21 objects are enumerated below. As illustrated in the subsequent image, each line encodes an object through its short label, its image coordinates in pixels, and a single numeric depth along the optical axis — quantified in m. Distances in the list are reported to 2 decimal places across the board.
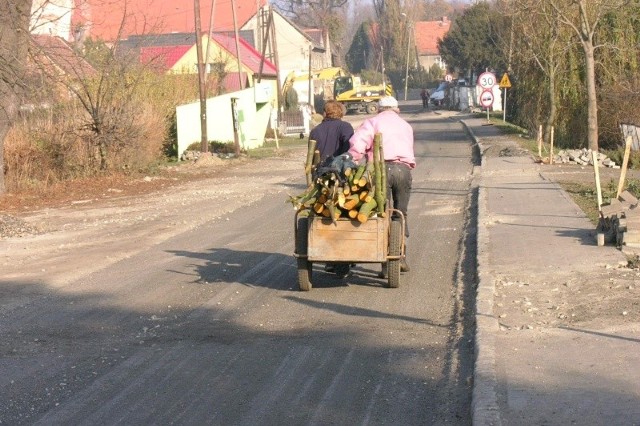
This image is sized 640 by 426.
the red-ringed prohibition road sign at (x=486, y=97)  44.62
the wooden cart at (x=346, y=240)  10.20
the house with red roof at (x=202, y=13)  83.62
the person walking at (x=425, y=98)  79.56
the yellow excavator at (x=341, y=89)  74.69
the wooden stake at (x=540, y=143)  27.82
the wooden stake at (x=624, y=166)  14.12
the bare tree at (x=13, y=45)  20.94
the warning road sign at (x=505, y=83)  45.41
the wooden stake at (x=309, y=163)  10.95
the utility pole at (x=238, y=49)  49.66
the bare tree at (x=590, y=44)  26.31
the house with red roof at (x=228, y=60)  54.44
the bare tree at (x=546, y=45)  33.22
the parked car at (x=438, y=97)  82.00
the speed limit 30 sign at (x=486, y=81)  43.47
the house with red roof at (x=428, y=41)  132.00
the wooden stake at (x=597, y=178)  13.85
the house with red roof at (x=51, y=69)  22.22
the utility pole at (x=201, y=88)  33.16
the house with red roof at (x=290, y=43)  89.50
